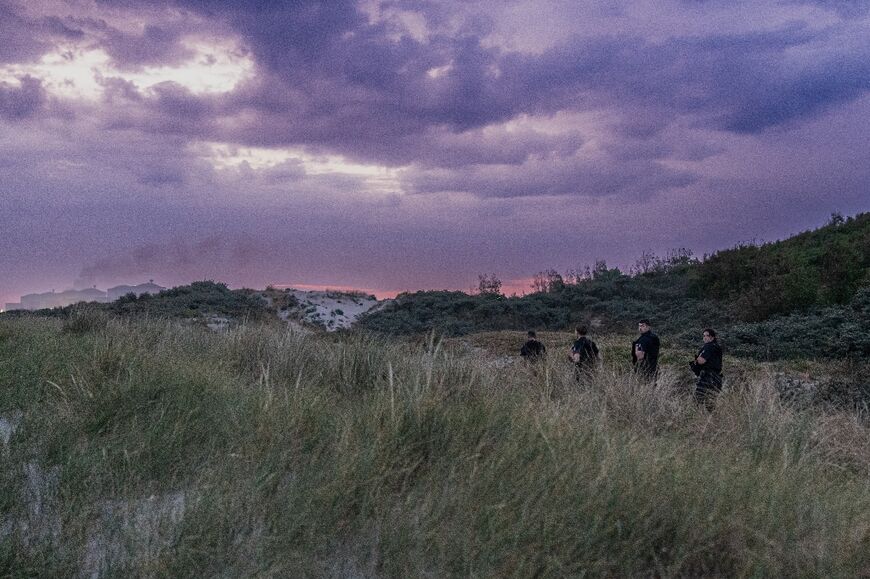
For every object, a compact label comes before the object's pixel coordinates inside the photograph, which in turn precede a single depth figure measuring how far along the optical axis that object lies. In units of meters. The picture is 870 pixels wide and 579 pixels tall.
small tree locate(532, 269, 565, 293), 38.46
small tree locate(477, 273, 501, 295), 38.35
